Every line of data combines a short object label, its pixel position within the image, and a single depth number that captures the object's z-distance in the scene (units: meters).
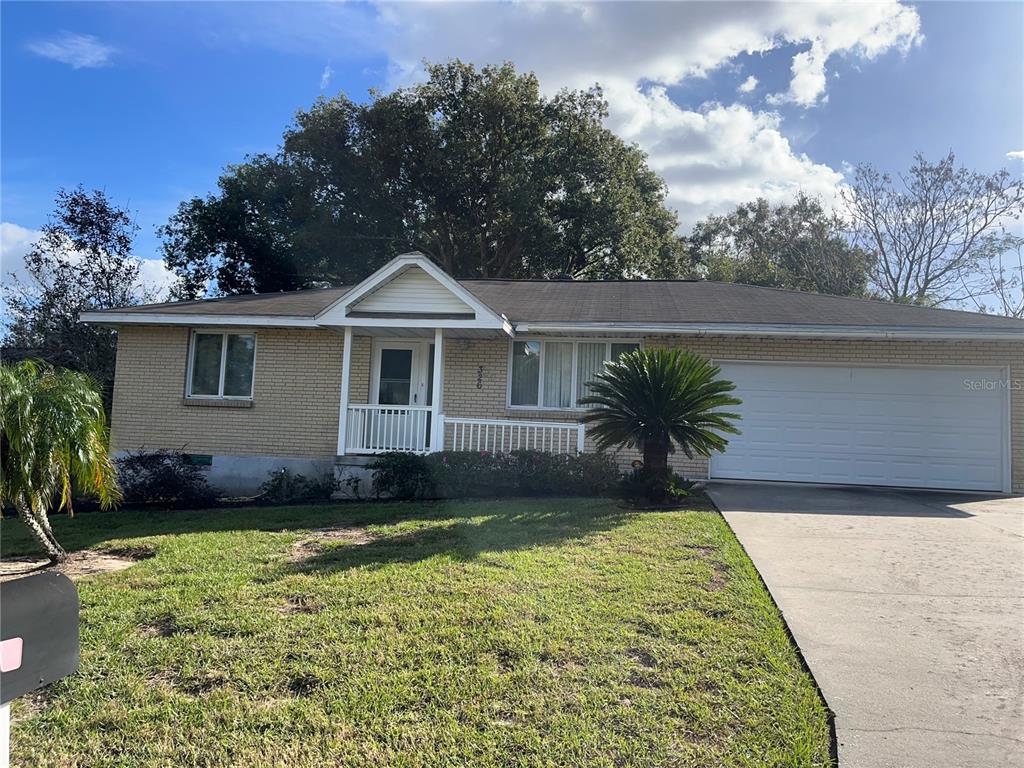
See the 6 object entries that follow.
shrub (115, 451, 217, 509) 10.48
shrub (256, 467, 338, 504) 10.40
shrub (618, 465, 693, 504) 8.90
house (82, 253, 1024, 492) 11.06
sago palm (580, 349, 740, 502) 8.76
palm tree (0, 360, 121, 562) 5.86
